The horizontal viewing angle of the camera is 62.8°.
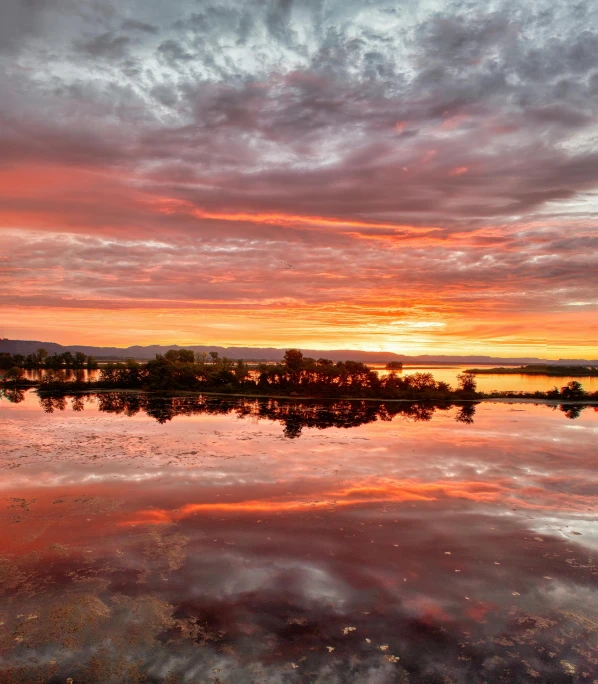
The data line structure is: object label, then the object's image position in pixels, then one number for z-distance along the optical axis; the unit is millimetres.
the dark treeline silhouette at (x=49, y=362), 183375
